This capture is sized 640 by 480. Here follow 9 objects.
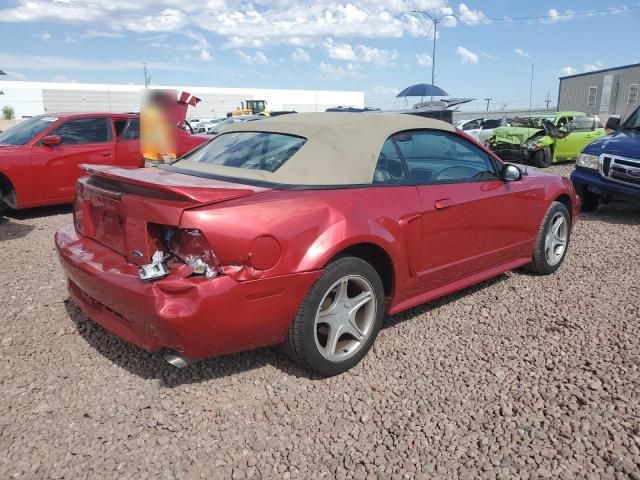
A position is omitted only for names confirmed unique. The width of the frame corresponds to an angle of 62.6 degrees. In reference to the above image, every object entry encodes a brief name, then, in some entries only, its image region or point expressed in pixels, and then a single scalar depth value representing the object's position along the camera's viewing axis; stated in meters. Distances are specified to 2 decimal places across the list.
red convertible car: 2.53
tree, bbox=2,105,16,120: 59.28
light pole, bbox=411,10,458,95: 29.78
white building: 68.25
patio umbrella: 24.48
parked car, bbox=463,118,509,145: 18.14
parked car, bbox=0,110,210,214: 7.14
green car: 12.62
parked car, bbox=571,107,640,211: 6.72
